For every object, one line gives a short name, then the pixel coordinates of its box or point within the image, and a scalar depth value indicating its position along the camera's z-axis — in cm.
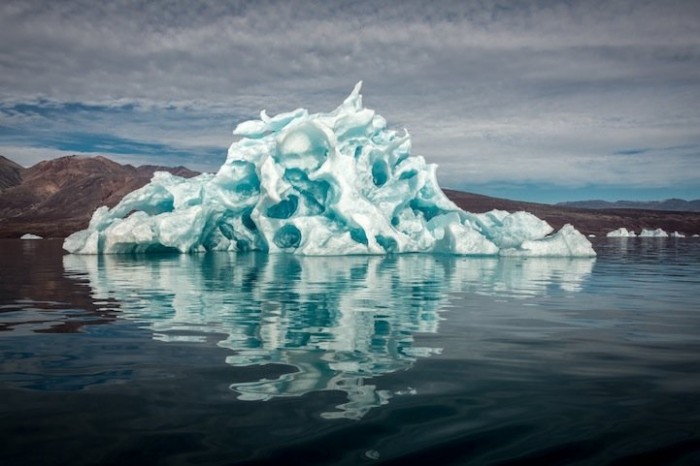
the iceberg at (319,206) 2878
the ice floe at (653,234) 9726
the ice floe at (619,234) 9461
